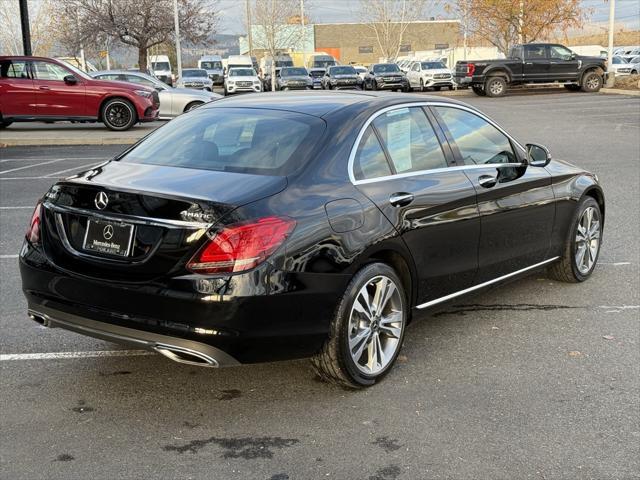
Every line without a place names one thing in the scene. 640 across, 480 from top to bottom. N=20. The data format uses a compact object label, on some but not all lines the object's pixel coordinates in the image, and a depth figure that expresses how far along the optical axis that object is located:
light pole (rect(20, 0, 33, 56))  22.62
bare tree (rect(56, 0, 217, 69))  41.28
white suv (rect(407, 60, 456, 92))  41.78
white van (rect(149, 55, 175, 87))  48.89
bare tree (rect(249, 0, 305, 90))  56.19
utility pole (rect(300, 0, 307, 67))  62.01
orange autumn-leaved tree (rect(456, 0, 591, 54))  46.34
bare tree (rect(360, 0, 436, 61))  62.34
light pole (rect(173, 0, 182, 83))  40.28
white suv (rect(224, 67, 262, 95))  38.78
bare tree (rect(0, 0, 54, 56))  59.19
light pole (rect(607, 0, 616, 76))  36.34
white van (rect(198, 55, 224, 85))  51.83
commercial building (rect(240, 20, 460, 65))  91.75
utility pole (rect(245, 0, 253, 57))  60.44
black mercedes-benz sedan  3.82
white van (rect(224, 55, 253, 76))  45.06
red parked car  19.62
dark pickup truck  35.34
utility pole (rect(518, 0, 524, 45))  45.91
